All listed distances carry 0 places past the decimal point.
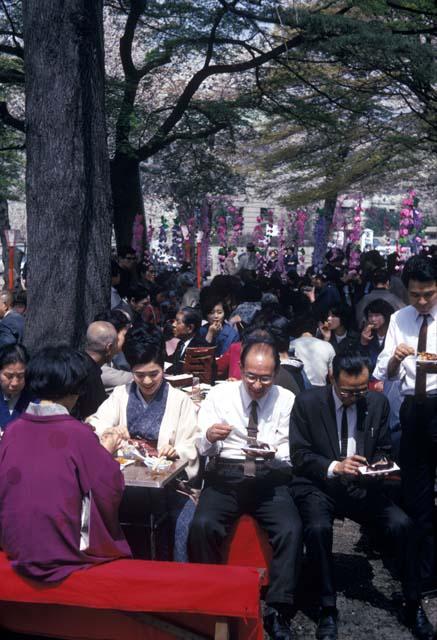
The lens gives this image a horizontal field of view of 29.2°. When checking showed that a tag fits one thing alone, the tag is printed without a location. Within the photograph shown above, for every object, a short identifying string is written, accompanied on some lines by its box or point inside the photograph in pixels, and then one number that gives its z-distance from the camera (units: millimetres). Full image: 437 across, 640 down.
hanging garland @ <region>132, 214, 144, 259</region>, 16281
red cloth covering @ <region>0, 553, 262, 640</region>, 3908
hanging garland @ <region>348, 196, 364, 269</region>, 17094
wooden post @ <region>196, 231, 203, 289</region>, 14170
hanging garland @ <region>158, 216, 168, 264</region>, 18281
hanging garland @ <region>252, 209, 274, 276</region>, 18328
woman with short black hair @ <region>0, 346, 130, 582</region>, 3959
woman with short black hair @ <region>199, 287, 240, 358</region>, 8305
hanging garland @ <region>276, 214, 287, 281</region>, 16994
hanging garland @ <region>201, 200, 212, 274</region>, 16297
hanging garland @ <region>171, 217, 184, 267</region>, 17588
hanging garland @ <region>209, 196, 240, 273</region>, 17267
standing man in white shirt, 5234
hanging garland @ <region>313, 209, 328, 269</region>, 18703
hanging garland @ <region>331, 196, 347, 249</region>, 22139
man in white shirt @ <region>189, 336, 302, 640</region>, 4855
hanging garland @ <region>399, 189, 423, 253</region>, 16078
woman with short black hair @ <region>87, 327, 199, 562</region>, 5227
